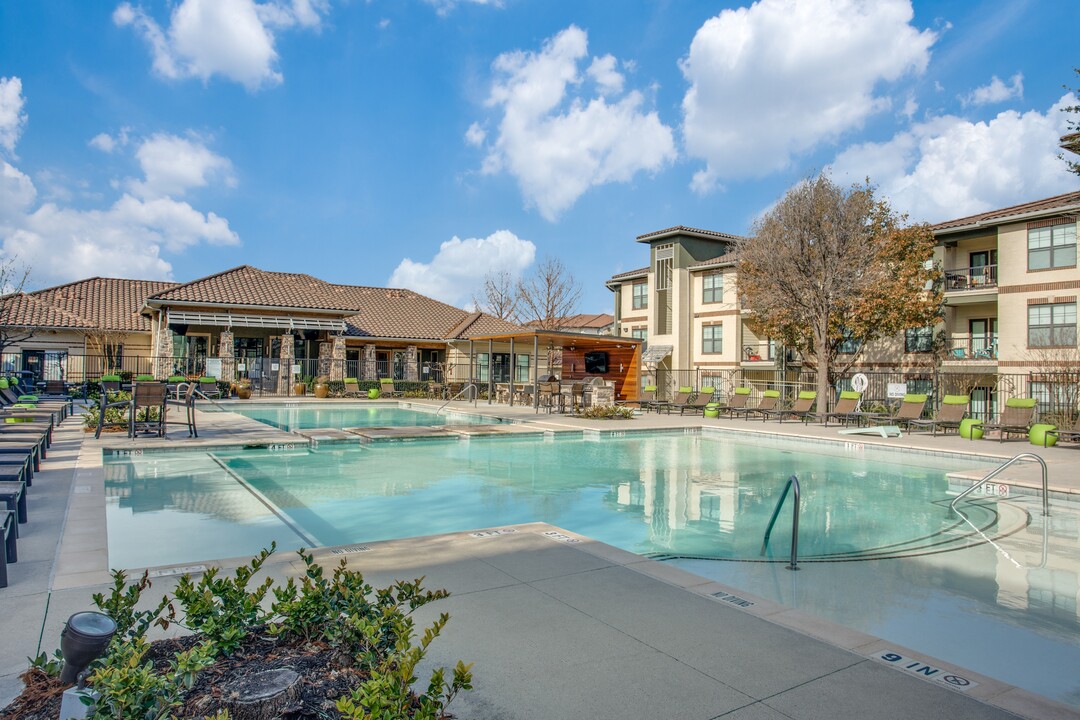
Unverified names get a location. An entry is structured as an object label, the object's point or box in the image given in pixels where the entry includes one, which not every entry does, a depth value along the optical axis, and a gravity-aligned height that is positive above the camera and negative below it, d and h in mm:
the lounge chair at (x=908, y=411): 16970 -1038
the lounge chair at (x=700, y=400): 22750 -1047
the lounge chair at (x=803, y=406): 20650 -1112
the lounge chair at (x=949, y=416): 16312 -1103
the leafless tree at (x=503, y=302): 49688 +4944
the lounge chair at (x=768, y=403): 20719 -1035
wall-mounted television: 27312 +244
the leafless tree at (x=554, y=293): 48438 +5511
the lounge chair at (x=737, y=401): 21484 -1031
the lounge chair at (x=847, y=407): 18703 -1023
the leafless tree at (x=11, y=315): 26859 +2109
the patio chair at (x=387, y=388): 29547 -915
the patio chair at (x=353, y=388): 29547 -948
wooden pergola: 24016 +531
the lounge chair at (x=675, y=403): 23469 -1217
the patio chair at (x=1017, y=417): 15102 -1039
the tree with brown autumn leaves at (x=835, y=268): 21812 +3489
